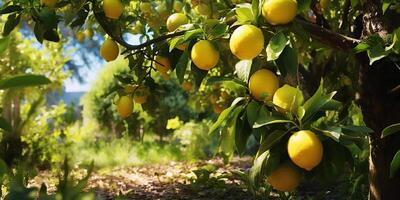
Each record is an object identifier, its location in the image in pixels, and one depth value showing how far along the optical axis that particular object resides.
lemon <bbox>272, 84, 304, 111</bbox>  1.25
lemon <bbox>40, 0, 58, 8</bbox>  1.78
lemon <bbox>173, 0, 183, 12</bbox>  2.64
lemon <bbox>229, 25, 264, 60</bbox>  1.31
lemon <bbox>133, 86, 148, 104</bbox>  2.21
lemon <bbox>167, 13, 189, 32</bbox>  1.92
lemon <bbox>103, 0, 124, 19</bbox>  1.83
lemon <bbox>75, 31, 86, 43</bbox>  2.92
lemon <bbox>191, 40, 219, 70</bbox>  1.48
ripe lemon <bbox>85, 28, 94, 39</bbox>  2.80
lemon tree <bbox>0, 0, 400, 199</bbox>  1.26
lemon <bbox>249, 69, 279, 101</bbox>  1.36
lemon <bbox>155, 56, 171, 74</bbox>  1.97
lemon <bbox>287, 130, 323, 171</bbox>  1.14
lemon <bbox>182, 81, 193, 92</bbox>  2.78
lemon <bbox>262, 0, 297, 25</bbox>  1.32
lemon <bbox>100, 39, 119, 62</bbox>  2.04
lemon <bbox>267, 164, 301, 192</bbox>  1.28
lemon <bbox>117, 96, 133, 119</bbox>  2.09
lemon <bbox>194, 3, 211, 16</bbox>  2.15
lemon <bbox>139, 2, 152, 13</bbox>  2.47
